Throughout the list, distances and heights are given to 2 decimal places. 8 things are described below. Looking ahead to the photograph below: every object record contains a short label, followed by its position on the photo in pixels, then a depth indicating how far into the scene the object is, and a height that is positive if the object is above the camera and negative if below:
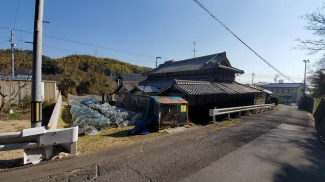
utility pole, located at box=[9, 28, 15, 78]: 22.62 +6.41
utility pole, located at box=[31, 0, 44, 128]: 4.57 +0.54
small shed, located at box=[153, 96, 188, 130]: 8.94 -1.33
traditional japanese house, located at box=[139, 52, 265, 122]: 11.76 +0.43
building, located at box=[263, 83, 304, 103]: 50.62 -0.16
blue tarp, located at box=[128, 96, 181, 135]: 8.27 -1.89
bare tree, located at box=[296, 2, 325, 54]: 11.31 +5.06
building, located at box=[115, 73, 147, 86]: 31.91 +2.22
